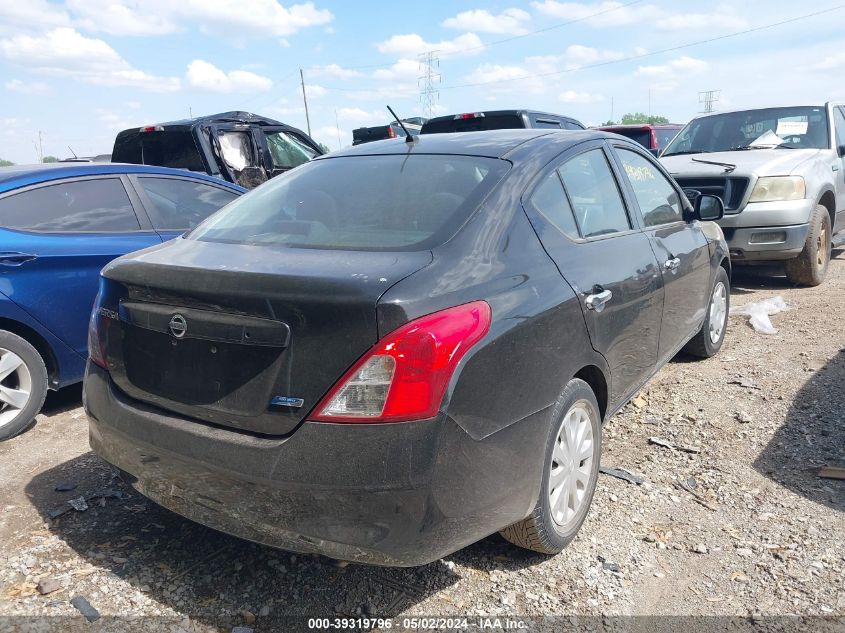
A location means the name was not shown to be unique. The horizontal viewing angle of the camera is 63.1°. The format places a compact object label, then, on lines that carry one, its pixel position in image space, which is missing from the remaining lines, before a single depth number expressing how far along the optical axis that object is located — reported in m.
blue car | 3.94
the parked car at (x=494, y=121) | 8.13
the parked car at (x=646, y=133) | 13.14
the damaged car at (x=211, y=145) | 8.12
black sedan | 2.02
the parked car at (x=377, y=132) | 14.40
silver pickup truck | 6.66
